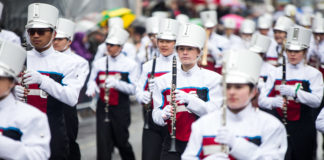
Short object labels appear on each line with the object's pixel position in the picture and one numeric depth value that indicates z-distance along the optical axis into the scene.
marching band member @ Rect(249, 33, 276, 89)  18.55
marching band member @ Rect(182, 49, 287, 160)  8.58
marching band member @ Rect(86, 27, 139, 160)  16.90
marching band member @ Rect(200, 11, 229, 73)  24.38
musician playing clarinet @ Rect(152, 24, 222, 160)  11.49
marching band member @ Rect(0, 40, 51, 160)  8.47
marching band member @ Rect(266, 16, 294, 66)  22.78
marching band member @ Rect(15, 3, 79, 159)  11.63
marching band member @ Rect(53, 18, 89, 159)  12.43
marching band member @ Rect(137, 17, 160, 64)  20.02
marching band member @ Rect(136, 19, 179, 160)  14.35
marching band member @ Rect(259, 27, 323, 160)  14.40
